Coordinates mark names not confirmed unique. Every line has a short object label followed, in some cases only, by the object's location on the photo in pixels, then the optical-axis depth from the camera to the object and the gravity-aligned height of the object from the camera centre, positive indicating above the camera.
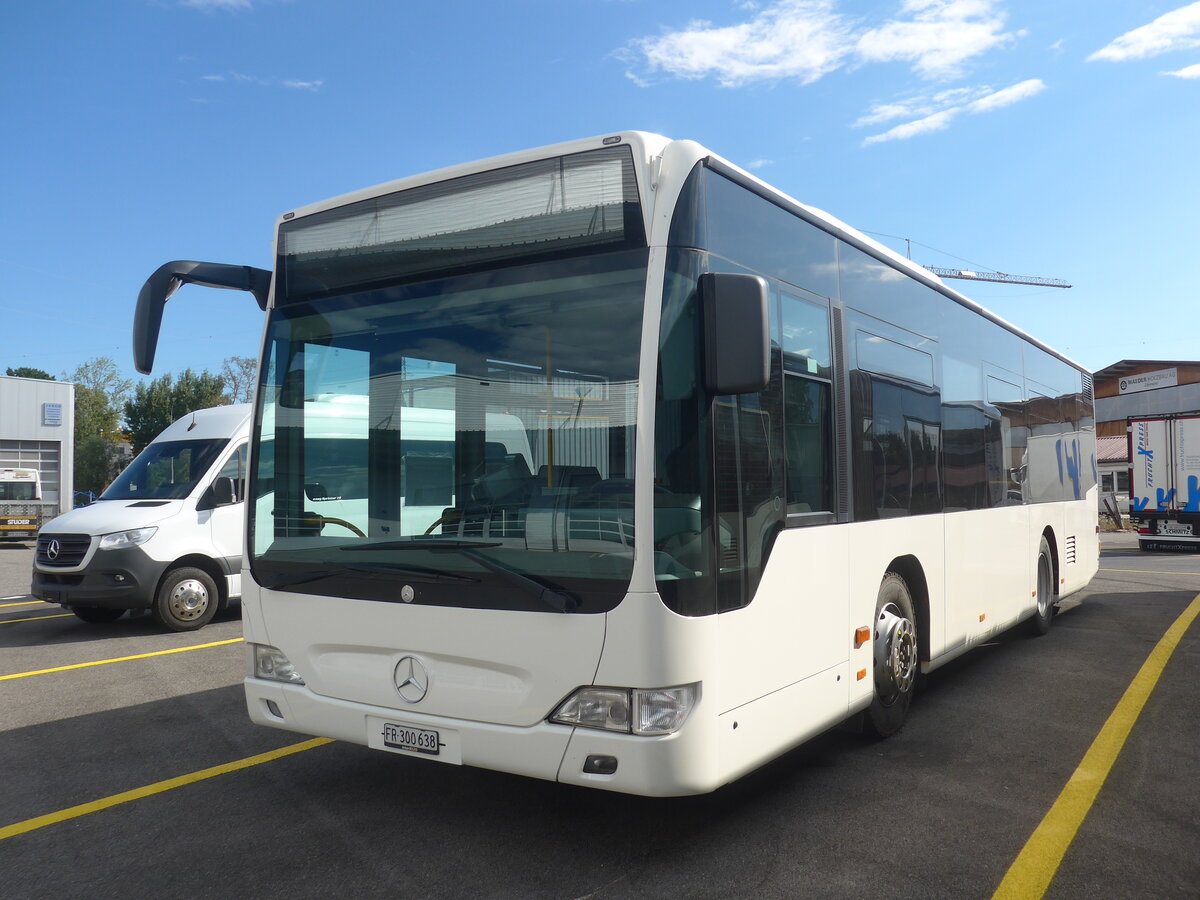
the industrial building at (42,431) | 39.72 +2.67
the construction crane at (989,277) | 91.25 +21.78
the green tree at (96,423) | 73.88 +6.08
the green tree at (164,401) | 67.81 +6.65
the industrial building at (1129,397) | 48.78 +4.90
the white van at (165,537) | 9.63 -0.48
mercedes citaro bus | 3.50 +0.06
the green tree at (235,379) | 70.48 +8.72
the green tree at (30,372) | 105.88 +13.82
